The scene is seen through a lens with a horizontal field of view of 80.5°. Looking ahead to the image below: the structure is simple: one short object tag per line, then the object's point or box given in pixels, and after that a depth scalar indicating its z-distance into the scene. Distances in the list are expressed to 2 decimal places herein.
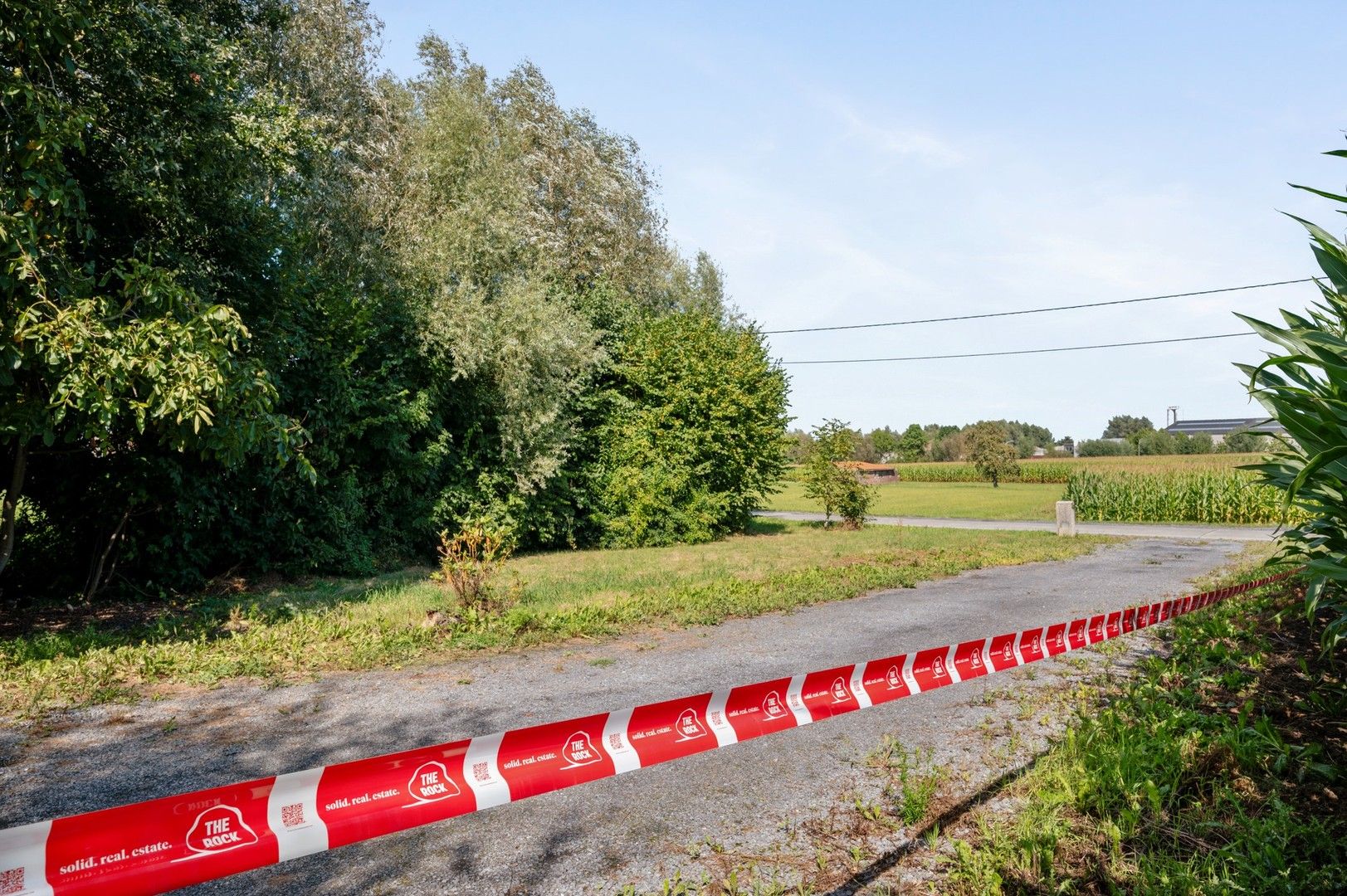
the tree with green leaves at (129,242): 6.29
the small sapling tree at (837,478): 22.64
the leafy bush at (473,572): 8.85
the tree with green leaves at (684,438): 18.88
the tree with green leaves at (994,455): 52.44
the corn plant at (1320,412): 3.38
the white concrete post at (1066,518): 21.45
